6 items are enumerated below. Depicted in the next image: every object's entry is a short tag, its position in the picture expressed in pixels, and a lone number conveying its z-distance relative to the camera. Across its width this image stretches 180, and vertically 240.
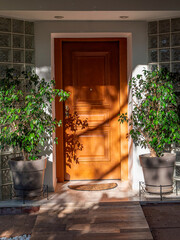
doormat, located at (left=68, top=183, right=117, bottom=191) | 4.14
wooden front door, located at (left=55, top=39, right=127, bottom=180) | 4.48
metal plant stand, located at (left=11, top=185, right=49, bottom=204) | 3.64
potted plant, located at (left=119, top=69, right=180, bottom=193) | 3.61
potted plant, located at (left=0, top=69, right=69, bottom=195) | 3.49
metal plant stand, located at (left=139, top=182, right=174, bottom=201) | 3.70
